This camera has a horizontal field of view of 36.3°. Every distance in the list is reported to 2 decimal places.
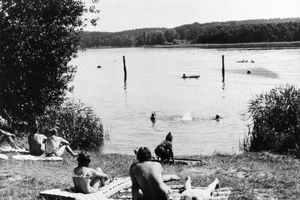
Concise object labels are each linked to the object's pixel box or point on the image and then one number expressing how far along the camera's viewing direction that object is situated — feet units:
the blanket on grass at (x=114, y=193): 30.73
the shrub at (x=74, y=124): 73.72
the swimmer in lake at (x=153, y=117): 124.47
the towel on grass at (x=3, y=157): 45.34
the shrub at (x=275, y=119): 62.49
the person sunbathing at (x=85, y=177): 31.53
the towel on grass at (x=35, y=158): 46.66
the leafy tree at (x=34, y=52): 65.77
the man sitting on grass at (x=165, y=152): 49.40
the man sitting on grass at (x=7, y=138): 52.95
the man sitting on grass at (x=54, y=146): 49.09
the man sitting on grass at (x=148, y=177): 27.58
